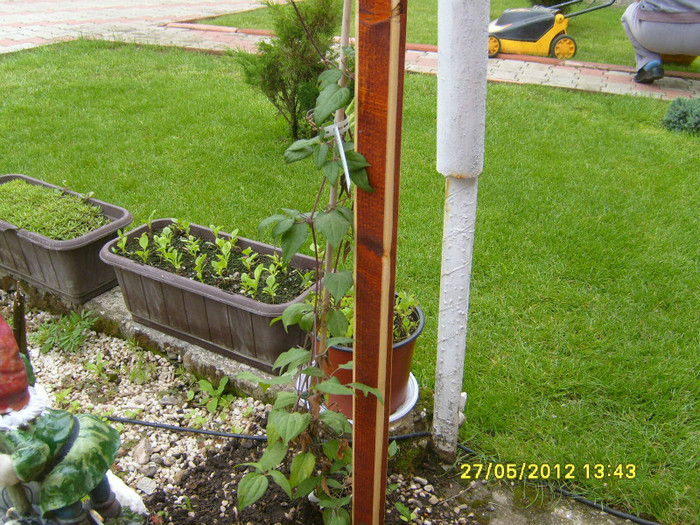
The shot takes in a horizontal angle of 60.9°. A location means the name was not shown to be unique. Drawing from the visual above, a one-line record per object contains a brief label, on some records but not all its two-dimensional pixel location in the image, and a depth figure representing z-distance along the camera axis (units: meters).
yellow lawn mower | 7.51
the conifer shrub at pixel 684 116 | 5.16
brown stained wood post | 1.26
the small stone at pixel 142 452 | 2.26
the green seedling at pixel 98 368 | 2.69
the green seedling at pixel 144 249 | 2.77
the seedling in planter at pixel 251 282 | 2.53
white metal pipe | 1.51
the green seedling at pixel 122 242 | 2.81
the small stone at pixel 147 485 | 2.12
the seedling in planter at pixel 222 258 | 2.68
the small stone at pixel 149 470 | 2.20
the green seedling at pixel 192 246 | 2.83
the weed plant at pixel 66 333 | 2.89
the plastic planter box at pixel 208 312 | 2.47
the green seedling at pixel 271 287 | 2.52
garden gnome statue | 1.17
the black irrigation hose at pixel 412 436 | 2.02
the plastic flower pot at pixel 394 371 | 2.11
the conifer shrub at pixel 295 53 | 4.37
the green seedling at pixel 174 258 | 2.71
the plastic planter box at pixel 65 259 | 2.88
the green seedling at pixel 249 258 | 2.72
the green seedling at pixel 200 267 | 2.67
